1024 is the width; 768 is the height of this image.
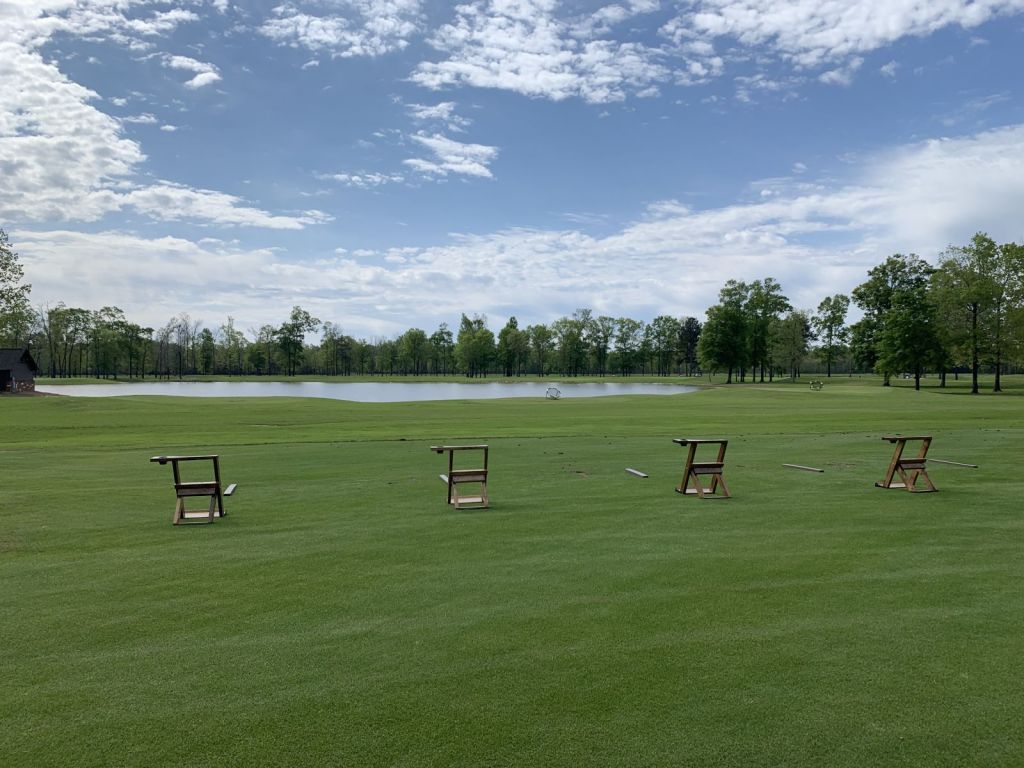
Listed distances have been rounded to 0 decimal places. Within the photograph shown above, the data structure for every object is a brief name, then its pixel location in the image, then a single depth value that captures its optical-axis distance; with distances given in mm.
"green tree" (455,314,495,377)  170625
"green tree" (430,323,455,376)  190625
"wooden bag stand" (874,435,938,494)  13281
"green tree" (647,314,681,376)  173000
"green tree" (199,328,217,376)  176000
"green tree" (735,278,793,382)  116438
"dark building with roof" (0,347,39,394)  69938
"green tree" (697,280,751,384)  109438
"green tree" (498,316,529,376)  175375
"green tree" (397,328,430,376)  179250
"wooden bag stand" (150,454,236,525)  10680
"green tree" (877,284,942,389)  71625
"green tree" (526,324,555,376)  177375
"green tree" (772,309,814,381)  127062
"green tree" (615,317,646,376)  174625
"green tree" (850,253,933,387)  88062
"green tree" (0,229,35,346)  66188
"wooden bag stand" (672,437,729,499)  12666
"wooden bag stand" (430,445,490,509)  11867
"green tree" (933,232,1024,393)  62969
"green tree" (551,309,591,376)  168500
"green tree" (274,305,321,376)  165250
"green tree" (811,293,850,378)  124812
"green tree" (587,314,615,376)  170875
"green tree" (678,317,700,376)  164000
